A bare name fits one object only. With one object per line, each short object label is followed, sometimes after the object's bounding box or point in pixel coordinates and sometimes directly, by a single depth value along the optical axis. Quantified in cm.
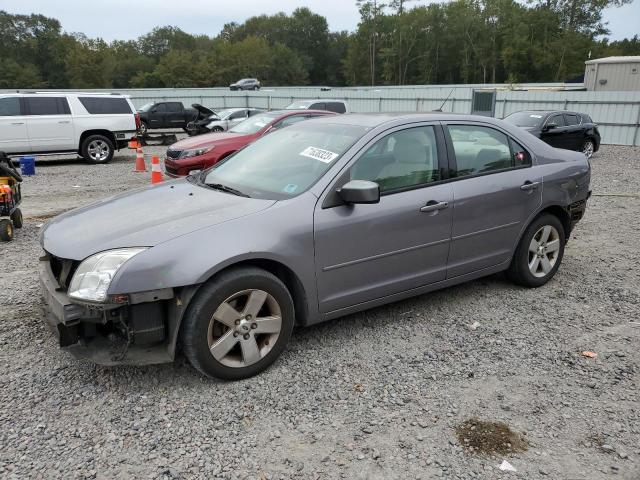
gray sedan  301
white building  2588
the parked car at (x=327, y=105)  1933
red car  930
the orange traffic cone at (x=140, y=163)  1270
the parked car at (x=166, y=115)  2339
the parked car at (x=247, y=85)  4838
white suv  1265
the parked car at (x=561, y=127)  1412
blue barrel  1196
